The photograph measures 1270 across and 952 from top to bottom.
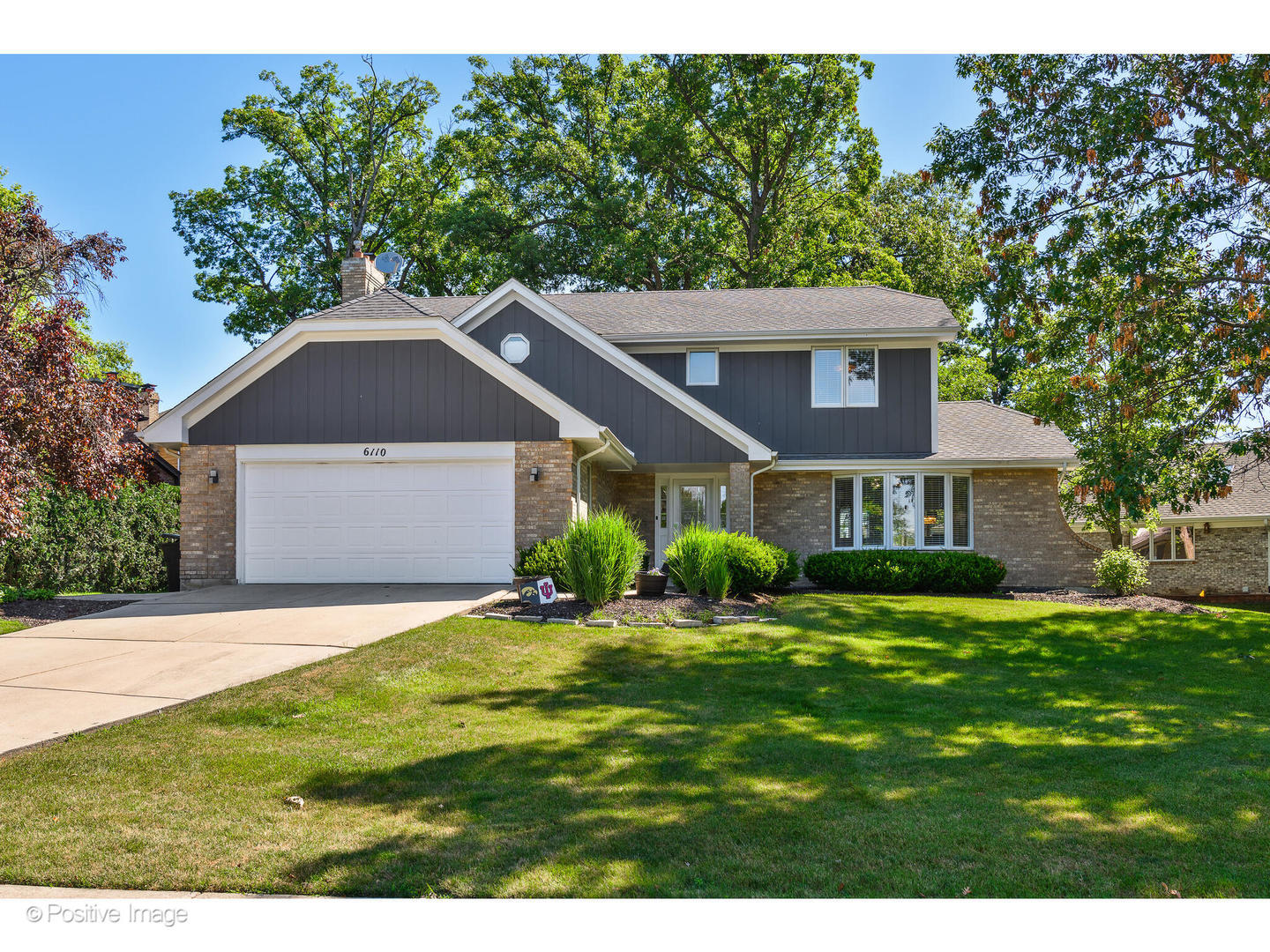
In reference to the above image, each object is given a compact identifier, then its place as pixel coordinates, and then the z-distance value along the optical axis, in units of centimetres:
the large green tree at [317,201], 3281
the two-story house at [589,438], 1486
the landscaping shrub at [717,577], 1338
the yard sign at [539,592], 1195
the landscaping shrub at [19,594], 1320
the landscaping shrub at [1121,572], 1680
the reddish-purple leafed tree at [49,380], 1198
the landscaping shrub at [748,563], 1431
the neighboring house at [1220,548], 2328
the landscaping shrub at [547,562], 1334
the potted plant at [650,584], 1345
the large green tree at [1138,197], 1209
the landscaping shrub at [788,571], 1593
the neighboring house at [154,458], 1672
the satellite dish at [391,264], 2114
